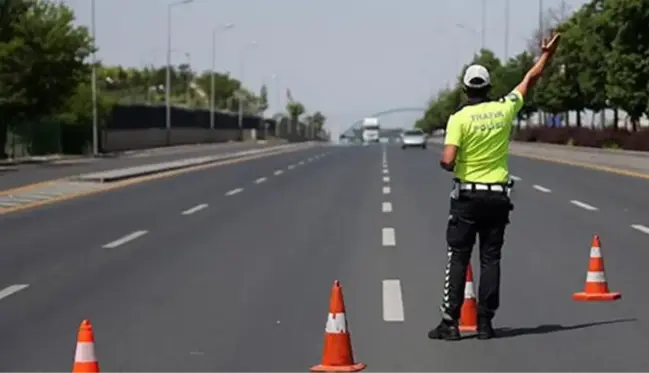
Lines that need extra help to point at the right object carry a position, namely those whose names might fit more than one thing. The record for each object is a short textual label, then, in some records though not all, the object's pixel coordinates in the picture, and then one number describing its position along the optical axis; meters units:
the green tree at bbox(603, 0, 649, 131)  63.22
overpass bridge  188.02
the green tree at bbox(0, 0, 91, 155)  59.78
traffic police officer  9.91
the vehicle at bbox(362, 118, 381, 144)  156.75
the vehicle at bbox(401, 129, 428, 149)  91.06
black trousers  9.95
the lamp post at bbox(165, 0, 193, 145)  85.66
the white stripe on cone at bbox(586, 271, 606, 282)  12.56
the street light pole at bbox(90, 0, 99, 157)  68.00
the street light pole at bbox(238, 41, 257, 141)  130.75
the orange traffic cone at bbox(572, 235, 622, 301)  12.39
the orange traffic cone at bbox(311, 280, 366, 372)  8.95
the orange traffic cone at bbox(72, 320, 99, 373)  7.85
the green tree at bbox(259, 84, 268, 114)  188.14
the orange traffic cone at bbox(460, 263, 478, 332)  10.73
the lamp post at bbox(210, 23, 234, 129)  111.56
